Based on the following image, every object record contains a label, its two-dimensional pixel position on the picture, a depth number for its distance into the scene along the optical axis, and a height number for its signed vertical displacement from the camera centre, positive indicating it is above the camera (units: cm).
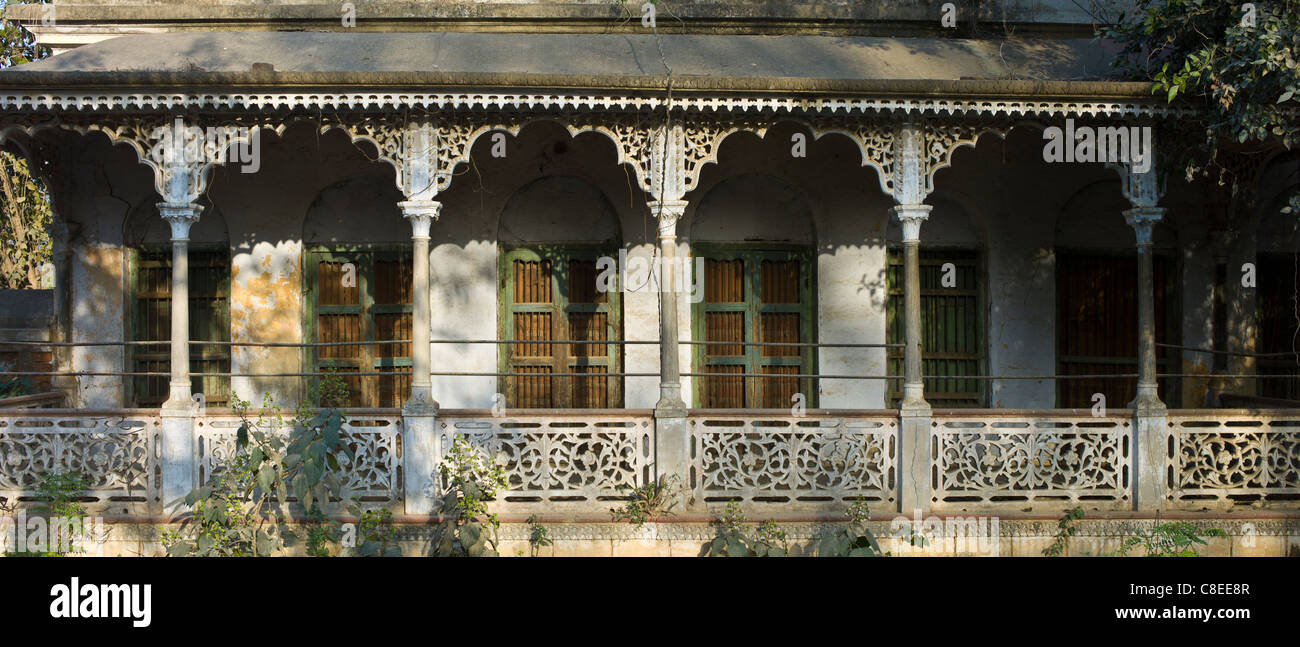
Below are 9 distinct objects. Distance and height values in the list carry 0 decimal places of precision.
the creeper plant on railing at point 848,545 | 664 -159
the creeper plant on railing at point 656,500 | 747 -139
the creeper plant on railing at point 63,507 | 718 -135
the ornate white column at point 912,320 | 764 +11
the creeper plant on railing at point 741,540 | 671 -161
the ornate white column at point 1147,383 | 766 -46
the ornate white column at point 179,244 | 745 +83
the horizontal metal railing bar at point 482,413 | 752 -66
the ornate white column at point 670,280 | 758 +47
